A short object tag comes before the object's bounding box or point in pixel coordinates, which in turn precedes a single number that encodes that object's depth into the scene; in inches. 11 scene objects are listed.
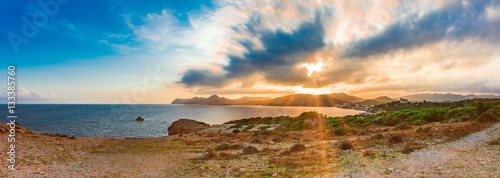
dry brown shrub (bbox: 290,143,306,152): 797.9
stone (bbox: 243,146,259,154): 844.6
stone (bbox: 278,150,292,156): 749.3
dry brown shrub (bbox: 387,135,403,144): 771.6
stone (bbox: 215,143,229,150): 971.9
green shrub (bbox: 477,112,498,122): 917.8
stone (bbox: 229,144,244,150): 982.4
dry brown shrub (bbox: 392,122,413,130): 1155.9
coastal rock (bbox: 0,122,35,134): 904.5
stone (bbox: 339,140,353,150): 759.1
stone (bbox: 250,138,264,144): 1125.7
